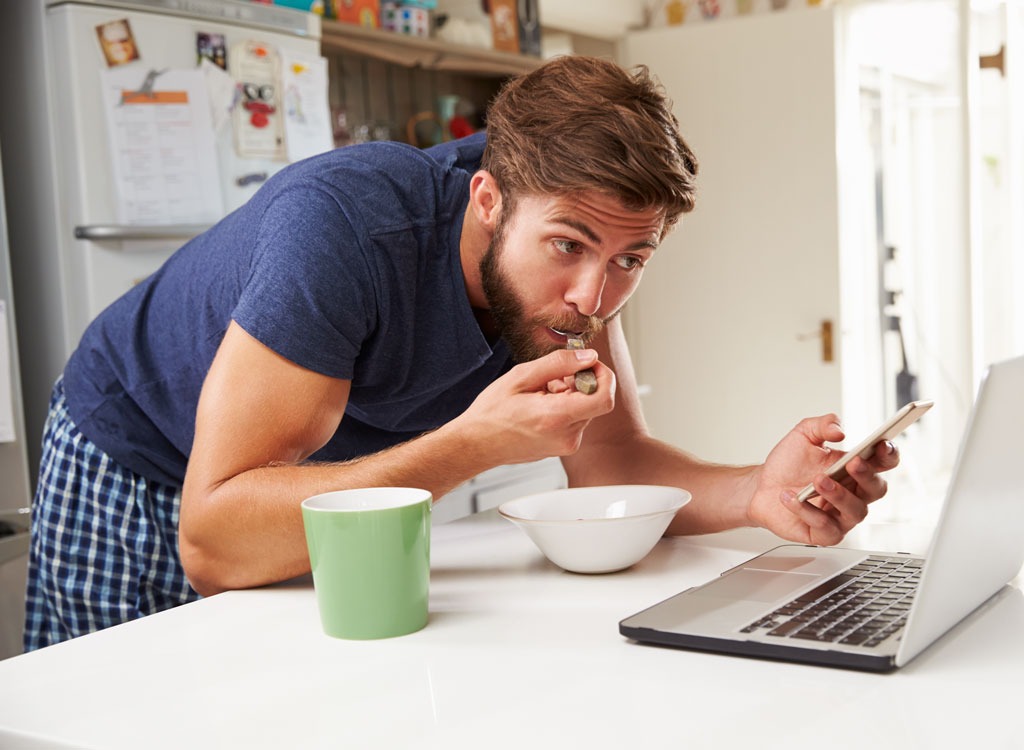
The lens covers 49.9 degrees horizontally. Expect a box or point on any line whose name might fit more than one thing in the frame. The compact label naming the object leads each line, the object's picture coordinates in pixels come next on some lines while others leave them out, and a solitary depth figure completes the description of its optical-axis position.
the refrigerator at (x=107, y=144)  2.12
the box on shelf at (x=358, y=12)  2.98
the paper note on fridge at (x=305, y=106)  2.48
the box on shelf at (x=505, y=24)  3.49
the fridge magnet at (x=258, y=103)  2.36
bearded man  1.03
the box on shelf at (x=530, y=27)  3.55
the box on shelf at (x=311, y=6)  2.66
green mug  0.84
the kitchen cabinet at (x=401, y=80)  3.13
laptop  0.71
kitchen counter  0.64
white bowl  0.98
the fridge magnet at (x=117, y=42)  2.13
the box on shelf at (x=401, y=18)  3.18
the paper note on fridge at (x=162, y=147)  2.17
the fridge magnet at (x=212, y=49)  2.27
